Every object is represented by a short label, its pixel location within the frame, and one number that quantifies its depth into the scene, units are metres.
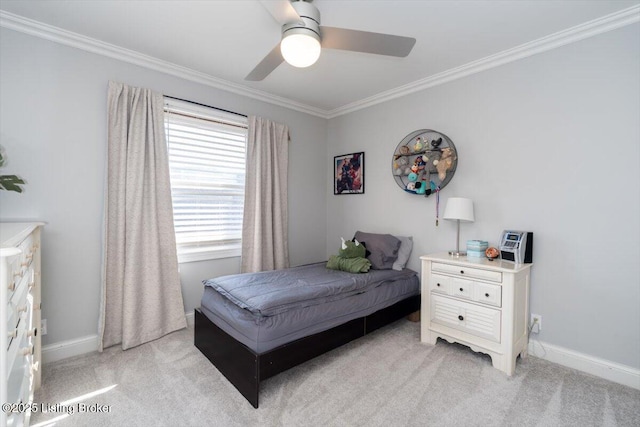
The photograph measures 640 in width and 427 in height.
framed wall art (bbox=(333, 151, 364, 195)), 3.75
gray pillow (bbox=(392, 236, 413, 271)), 3.08
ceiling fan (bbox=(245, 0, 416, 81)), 1.54
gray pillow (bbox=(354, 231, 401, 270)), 3.07
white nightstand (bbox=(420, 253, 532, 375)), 2.14
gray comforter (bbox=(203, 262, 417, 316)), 1.98
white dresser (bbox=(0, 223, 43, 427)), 0.90
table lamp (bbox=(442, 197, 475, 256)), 2.57
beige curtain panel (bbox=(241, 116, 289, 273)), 3.31
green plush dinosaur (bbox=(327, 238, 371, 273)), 2.84
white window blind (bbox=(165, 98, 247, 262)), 2.89
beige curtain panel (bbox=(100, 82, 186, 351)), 2.47
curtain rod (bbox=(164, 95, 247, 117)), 2.83
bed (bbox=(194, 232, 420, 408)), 1.86
